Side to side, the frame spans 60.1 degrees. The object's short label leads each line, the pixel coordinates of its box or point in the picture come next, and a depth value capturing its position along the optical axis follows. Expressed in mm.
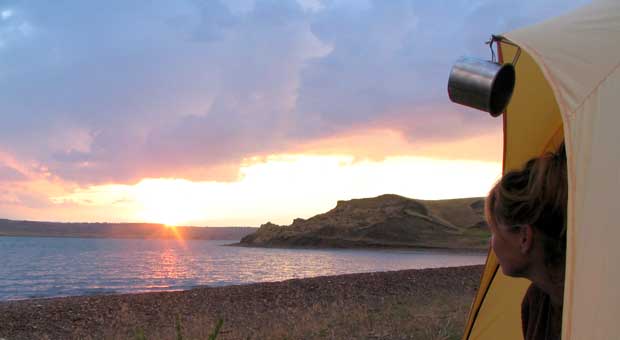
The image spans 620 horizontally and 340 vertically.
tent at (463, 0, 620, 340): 2020
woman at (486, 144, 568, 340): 2318
